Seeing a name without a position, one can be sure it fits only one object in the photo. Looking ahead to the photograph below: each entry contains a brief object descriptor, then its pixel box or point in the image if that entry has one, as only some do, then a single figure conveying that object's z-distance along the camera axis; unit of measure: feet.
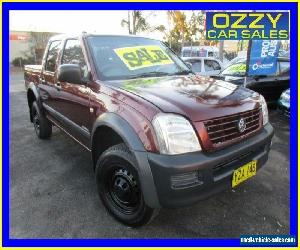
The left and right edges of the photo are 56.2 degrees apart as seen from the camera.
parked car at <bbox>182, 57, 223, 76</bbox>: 31.83
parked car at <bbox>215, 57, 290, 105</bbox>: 21.67
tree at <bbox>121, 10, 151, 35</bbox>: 50.98
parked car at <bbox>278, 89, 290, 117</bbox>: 18.70
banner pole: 19.38
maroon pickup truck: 7.22
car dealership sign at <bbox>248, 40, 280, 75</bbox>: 19.69
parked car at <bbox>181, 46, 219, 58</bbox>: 58.12
